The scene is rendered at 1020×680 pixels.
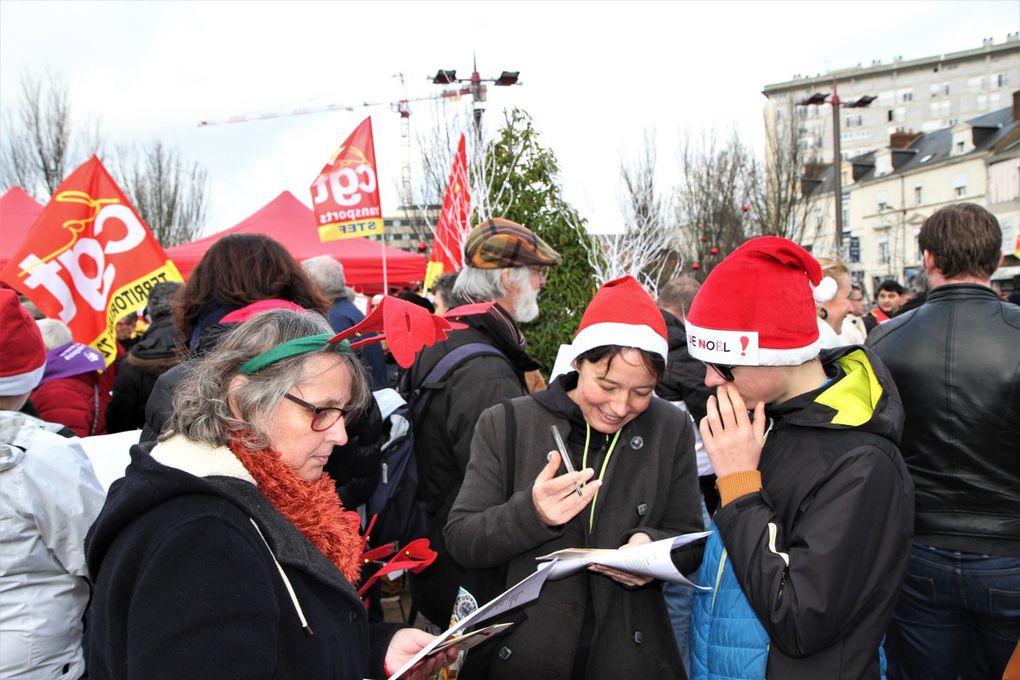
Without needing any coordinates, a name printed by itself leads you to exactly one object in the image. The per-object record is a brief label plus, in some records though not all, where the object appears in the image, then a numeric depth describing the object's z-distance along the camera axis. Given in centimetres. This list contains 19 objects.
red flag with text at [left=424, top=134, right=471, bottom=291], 775
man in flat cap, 336
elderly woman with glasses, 145
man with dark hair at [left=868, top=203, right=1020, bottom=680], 288
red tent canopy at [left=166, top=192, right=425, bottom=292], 1173
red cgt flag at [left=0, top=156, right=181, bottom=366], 541
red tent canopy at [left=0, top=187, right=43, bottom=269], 1033
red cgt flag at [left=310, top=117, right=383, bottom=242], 877
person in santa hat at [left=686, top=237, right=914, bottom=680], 189
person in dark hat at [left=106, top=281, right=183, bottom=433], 485
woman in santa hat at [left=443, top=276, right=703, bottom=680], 233
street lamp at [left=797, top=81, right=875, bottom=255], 1781
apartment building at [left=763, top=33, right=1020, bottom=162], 7494
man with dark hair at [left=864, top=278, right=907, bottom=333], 997
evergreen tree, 555
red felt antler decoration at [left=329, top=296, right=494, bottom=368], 184
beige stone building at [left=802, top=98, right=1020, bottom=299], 4188
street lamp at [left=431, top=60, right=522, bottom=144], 1001
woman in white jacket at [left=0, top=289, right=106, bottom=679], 233
